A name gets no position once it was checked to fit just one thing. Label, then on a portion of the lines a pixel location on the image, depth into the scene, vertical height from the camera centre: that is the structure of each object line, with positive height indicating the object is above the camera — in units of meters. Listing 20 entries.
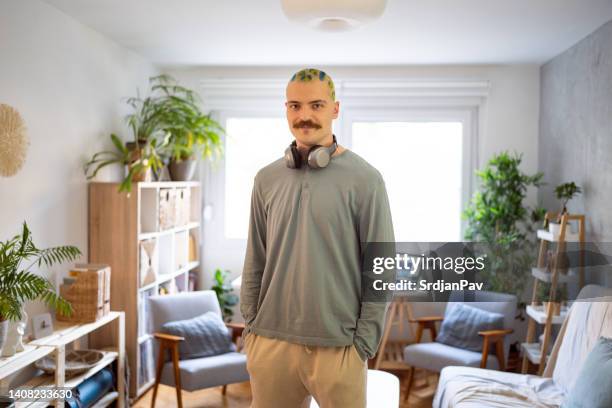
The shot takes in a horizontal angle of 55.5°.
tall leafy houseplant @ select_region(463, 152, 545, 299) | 4.19 -0.10
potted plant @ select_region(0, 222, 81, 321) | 2.40 -0.38
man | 1.55 -0.20
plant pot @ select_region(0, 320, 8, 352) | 2.48 -0.58
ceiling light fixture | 1.95 +0.64
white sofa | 2.81 -0.96
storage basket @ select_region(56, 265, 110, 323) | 3.21 -0.55
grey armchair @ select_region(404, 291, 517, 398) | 3.65 -0.97
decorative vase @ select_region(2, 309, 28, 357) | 2.57 -0.64
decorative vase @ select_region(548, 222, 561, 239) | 3.62 -0.17
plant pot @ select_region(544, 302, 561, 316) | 3.61 -0.66
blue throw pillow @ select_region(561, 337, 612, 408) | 2.26 -0.72
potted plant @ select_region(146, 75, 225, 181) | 4.16 +0.47
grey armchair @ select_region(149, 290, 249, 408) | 3.41 -1.00
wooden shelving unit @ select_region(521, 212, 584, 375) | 3.53 -0.45
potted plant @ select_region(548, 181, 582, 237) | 3.63 +0.05
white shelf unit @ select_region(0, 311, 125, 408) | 2.59 -0.80
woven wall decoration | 2.78 +0.26
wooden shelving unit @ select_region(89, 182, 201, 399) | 3.70 -0.33
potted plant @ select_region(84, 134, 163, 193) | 3.68 +0.24
